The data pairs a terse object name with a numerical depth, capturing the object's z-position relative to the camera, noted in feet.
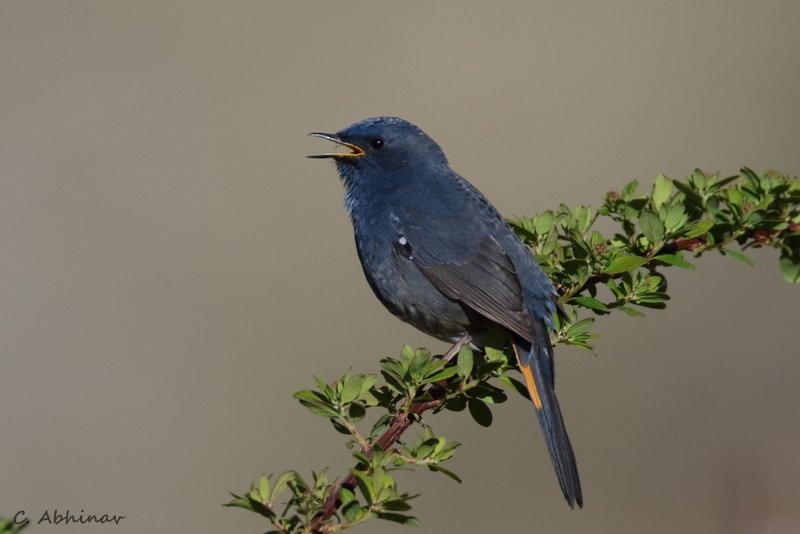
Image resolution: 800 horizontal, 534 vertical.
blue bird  25.98
